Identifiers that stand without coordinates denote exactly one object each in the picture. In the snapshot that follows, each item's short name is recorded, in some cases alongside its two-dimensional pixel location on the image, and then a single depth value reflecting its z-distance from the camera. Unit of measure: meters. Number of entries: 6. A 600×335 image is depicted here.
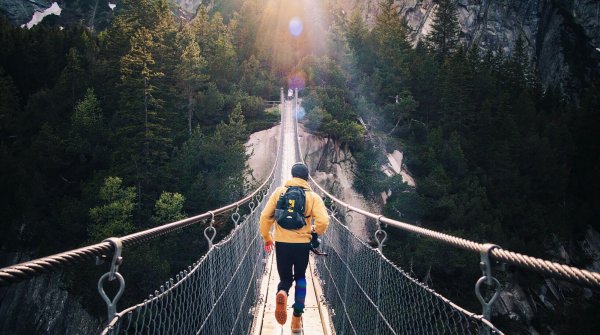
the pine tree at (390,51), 28.16
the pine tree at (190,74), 25.31
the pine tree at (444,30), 38.31
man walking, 3.14
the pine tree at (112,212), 18.72
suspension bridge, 1.07
